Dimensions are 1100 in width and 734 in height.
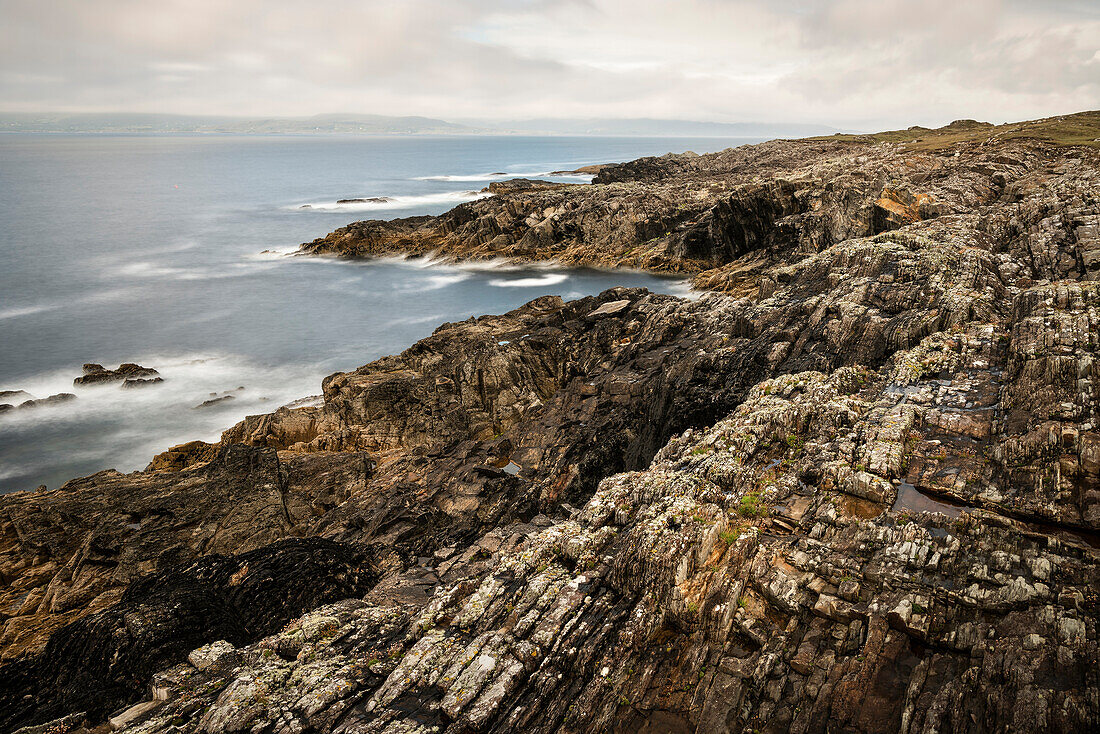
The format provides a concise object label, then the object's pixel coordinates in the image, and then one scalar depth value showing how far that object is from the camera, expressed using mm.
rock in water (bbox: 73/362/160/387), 49750
